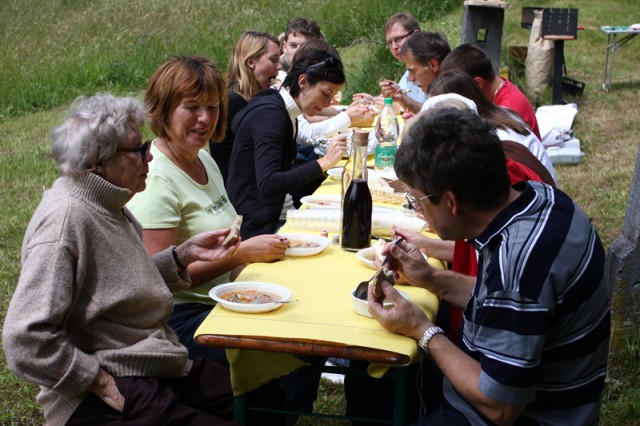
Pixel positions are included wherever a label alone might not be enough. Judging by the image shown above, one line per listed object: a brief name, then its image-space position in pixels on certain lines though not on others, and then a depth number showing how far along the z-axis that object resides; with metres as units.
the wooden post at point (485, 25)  7.87
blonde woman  5.19
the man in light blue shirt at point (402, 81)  5.94
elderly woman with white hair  2.08
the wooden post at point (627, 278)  3.62
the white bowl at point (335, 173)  4.29
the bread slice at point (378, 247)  2.80
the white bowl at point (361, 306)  2.34
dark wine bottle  2.96
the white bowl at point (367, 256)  2.80
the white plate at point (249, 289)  2.34
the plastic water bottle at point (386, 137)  4.43
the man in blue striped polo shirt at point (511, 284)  1.86
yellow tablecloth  2.21
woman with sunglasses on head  3.87
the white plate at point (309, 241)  2.91
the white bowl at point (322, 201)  3.55
